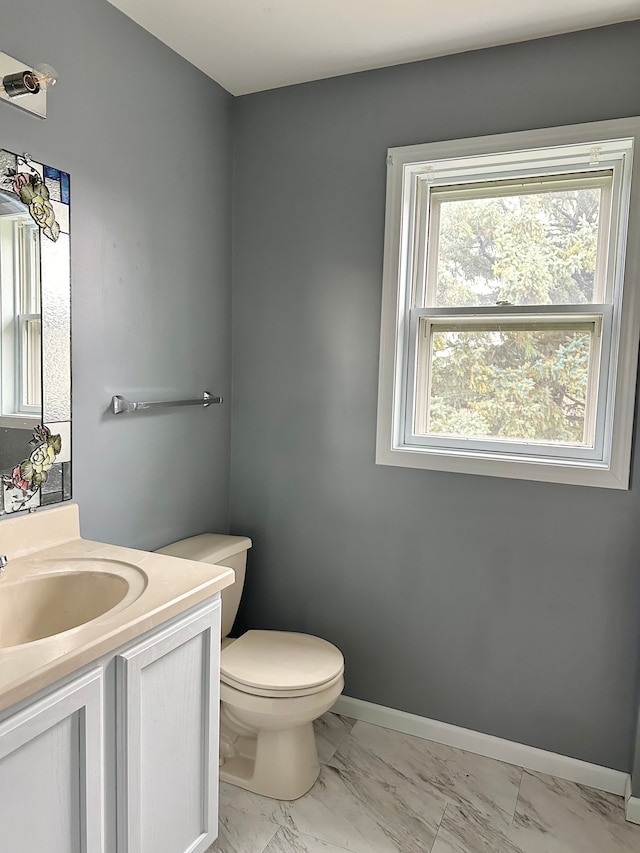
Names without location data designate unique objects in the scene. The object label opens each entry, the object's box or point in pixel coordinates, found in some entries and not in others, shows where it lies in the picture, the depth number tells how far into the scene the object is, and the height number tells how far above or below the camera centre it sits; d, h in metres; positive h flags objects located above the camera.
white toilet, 1.88 -1.01
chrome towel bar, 1.95 -0.11
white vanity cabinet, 1.05 -0.77
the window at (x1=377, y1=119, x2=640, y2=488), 2.01 +0.27
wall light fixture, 1.49 +0.71
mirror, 1.59 +0.09
